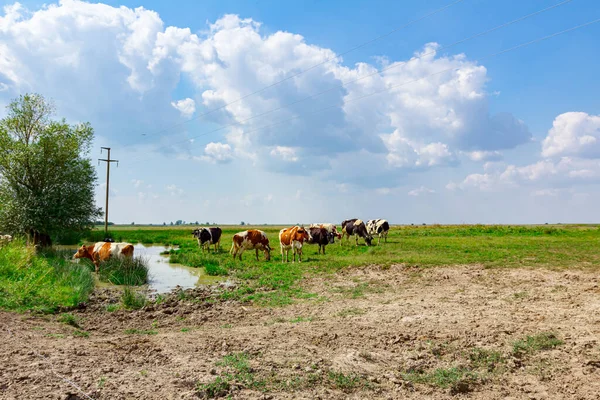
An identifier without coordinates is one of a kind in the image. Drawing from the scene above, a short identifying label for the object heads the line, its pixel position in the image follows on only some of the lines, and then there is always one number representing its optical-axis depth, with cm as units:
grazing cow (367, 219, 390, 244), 3397
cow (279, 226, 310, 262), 2112
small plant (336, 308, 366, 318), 927
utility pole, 4312
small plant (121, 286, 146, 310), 1090
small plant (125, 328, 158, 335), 813
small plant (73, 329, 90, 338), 789
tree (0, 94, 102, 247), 2714
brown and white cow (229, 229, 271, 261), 2219
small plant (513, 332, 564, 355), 668
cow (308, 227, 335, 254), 2433
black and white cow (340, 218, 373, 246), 2981
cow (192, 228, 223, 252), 2836
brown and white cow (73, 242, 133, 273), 1848
